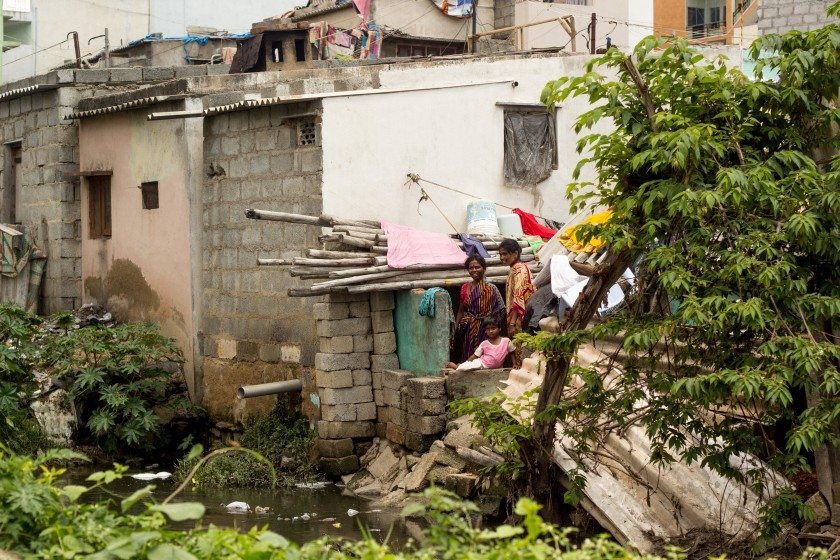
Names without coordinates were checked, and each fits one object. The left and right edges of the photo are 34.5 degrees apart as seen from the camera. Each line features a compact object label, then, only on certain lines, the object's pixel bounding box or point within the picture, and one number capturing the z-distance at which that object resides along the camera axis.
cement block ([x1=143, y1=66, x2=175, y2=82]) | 19.16
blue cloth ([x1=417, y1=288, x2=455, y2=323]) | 12.81
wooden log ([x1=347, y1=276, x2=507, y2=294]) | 13.12
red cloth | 15.29
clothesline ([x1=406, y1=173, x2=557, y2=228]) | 14.85
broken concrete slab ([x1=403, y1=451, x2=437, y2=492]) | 12.01
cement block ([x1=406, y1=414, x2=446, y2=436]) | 12.47
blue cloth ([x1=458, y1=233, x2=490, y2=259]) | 13.62
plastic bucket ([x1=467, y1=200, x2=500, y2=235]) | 14.87
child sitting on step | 12.46
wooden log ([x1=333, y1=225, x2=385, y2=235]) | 13.70
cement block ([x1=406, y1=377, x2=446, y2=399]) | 12.48
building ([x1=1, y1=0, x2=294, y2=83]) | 25.91
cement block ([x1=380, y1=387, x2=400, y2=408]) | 13.20
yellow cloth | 11.80
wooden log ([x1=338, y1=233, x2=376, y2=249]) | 13.47
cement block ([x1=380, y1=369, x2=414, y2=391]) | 13.13
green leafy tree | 8.12
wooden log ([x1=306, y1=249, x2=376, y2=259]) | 13.25
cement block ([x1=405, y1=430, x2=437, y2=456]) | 12.53
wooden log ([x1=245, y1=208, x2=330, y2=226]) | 13.07
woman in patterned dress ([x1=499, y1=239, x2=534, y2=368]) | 12.53
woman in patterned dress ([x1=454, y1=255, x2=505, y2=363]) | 12.84
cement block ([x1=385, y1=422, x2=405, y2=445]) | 13.02
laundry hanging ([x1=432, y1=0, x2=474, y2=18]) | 24.62
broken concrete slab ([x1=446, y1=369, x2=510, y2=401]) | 12.29
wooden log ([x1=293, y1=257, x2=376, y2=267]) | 13.12
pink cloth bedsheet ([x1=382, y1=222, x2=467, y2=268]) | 13.40
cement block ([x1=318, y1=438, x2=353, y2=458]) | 13.54
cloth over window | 15.84
